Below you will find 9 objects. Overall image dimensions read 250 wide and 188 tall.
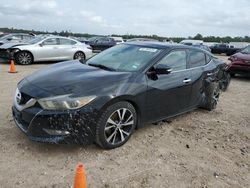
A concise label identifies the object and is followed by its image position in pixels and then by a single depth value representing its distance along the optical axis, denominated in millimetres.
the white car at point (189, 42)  28828
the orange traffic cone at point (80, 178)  2764
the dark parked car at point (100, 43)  26169
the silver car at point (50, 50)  12742
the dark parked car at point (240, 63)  11102
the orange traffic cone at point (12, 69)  10412
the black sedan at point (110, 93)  3664
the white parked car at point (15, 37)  17303
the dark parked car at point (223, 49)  32097
